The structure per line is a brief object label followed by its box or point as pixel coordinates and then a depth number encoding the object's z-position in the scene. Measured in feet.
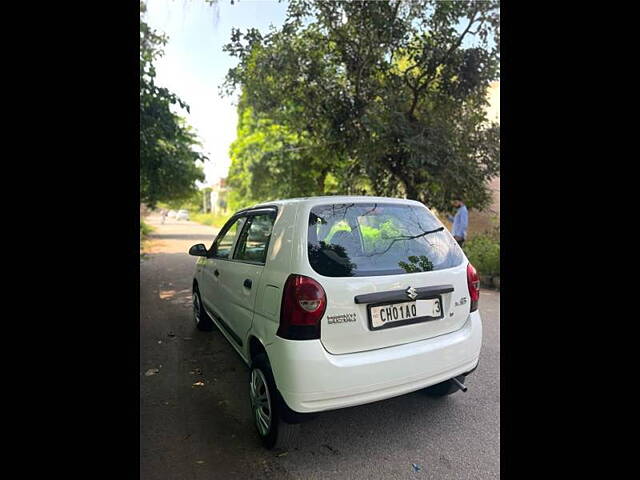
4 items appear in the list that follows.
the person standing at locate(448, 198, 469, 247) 23.48
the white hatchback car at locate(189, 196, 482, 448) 6.63
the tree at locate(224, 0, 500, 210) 23.18
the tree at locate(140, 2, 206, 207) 18.28
